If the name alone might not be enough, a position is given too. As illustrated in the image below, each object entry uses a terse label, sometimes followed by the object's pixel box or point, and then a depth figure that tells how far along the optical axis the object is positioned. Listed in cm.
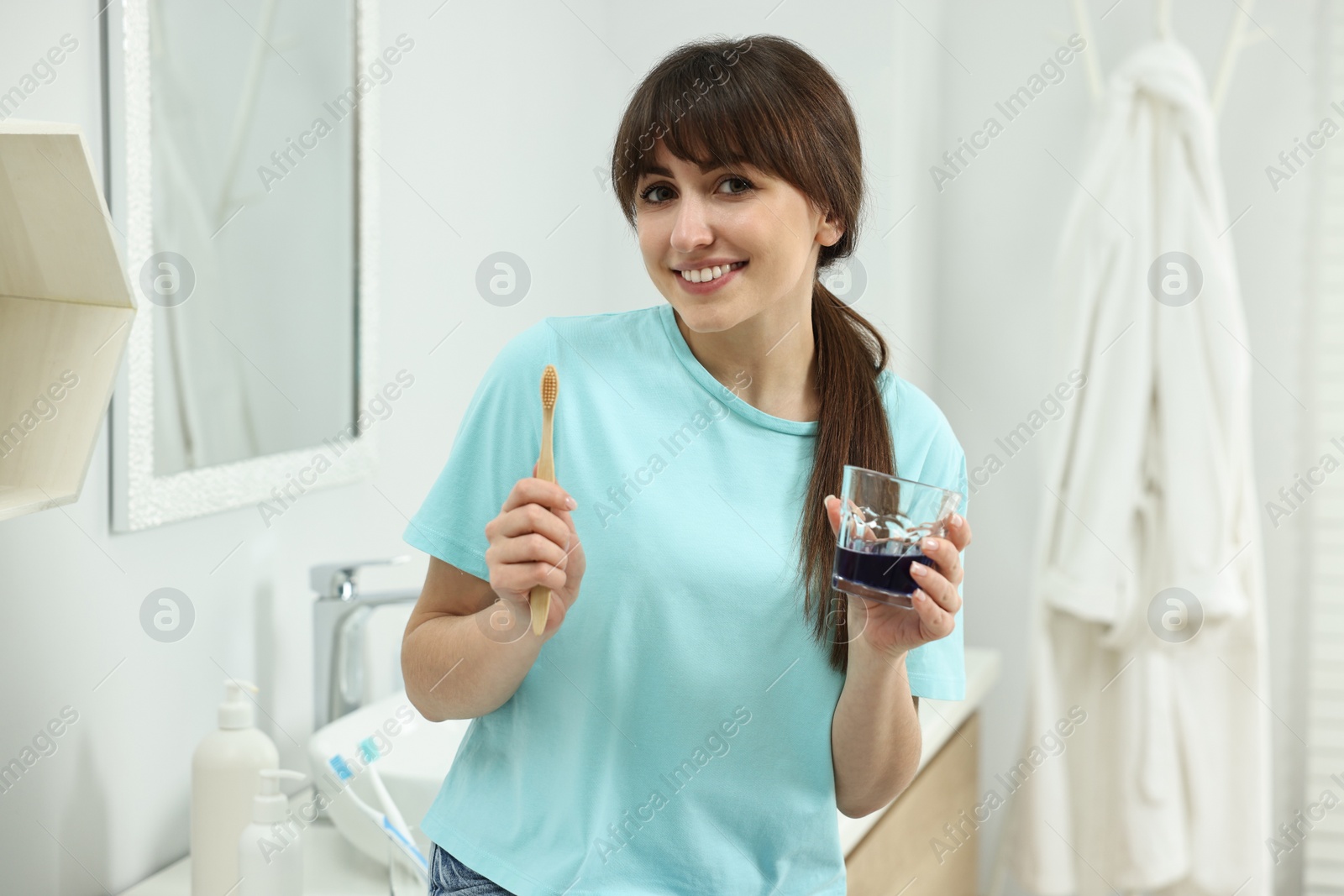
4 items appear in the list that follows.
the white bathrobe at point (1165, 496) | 178
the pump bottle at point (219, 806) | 108
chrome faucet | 131
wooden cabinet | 146
